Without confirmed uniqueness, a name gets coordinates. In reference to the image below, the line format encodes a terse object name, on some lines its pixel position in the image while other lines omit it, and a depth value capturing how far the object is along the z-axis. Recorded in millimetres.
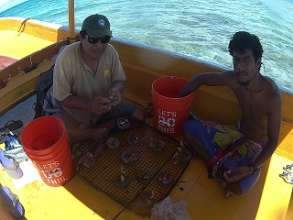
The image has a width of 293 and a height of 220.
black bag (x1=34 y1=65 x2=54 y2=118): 2093
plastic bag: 1620
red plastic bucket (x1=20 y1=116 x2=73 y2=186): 1559
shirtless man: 1606
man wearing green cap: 1692
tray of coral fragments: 1785
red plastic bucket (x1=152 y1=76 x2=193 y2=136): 1932
